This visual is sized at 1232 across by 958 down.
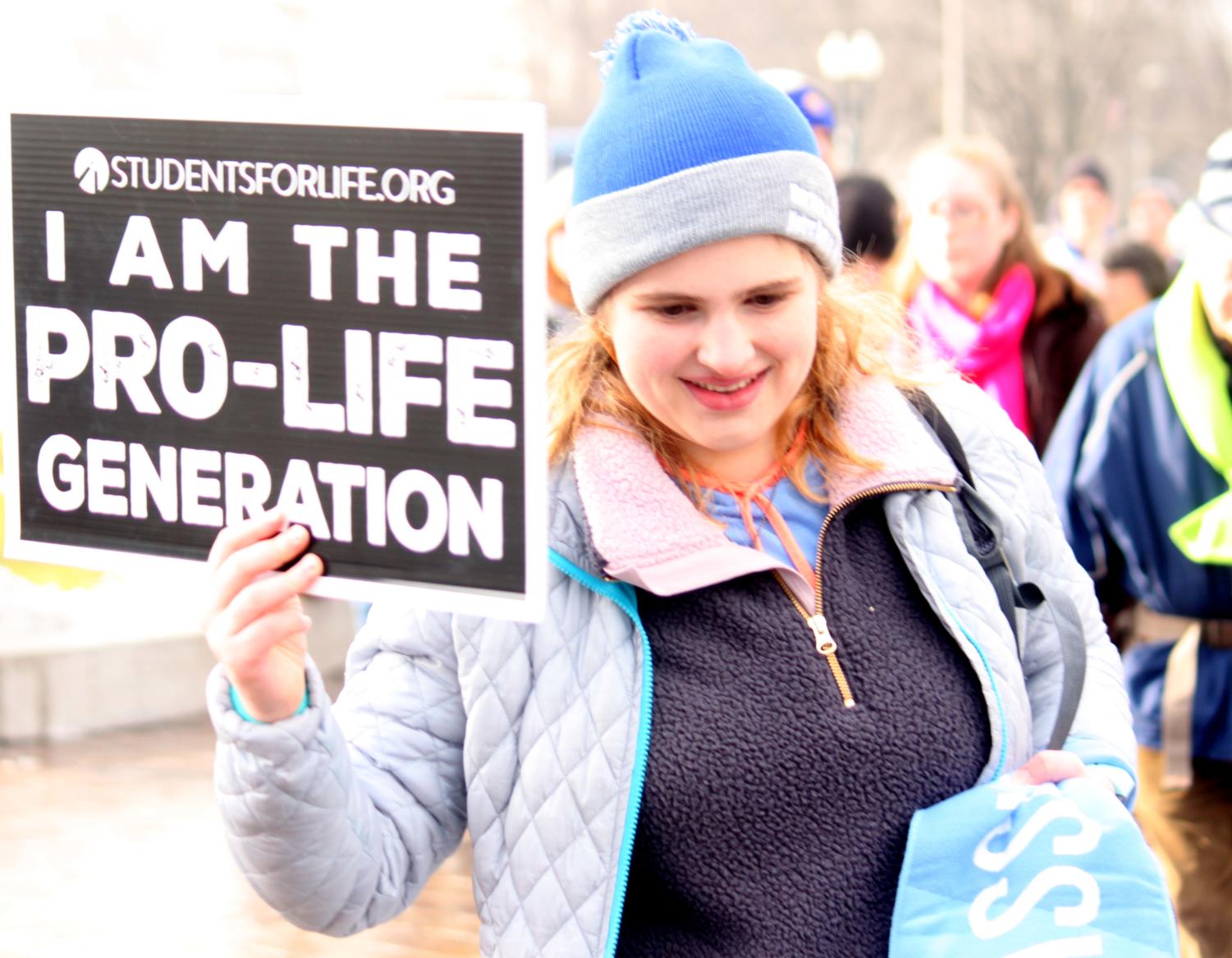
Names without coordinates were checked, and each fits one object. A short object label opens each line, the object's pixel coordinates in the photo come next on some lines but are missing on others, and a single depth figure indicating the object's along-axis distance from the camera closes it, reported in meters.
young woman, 1.94
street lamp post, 24.03
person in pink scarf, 5.16
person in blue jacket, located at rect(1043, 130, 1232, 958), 3.55
